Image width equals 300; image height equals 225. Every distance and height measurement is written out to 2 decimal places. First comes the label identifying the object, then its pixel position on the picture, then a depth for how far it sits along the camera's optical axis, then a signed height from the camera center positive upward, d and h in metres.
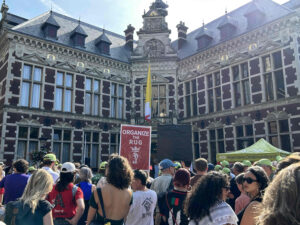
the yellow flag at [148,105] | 15.16 +2.37
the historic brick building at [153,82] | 14.89 +4.17
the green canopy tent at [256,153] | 10.40 -0.30
